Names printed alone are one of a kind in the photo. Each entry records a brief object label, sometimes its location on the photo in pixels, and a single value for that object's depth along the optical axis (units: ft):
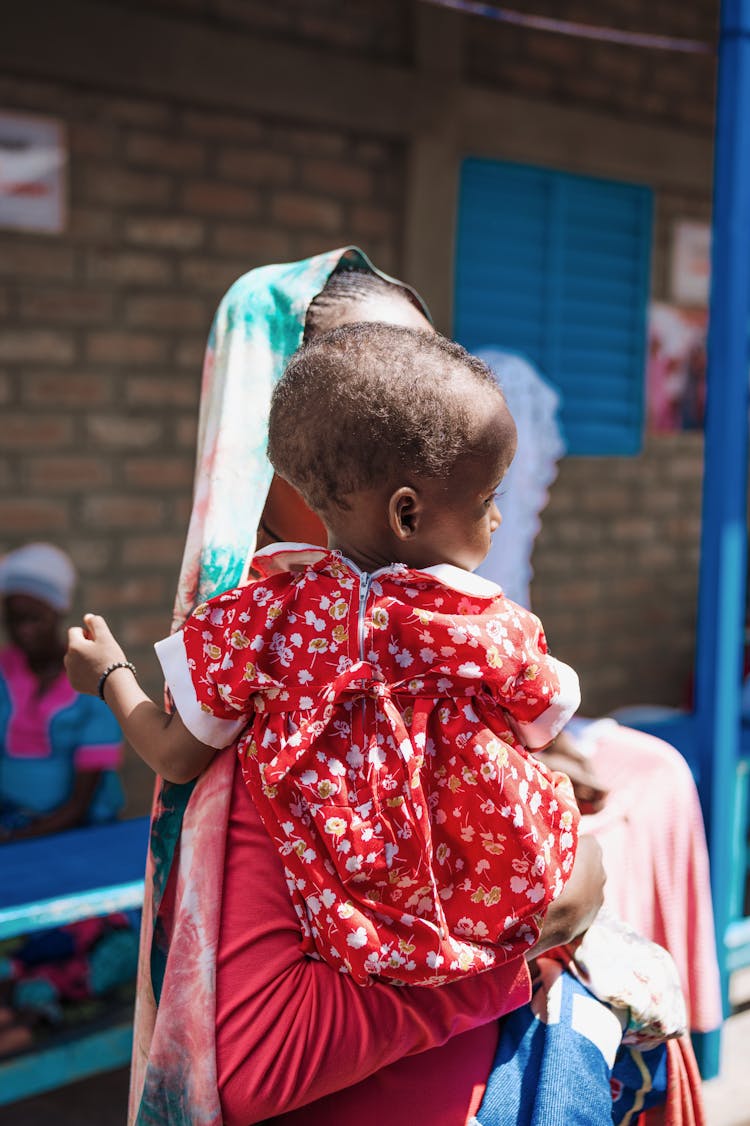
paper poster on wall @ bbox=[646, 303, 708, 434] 19.02
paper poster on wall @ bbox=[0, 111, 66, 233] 12.11
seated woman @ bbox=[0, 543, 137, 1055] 9.64
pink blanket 5.87
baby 3.72
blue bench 7.46
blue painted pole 8.66
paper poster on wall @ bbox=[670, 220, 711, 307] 18.95
